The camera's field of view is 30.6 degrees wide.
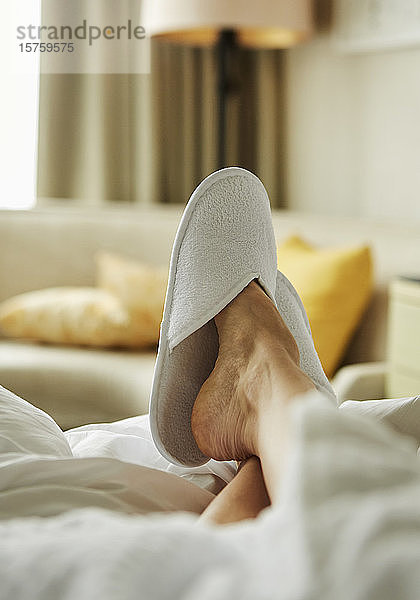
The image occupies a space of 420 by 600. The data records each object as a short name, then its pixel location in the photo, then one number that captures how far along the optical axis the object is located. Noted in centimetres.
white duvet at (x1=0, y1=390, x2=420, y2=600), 33
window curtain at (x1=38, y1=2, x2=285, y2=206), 312
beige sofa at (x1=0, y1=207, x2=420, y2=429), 215
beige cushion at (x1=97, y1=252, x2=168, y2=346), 233
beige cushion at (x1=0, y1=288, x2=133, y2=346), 231
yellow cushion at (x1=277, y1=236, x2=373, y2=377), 216
